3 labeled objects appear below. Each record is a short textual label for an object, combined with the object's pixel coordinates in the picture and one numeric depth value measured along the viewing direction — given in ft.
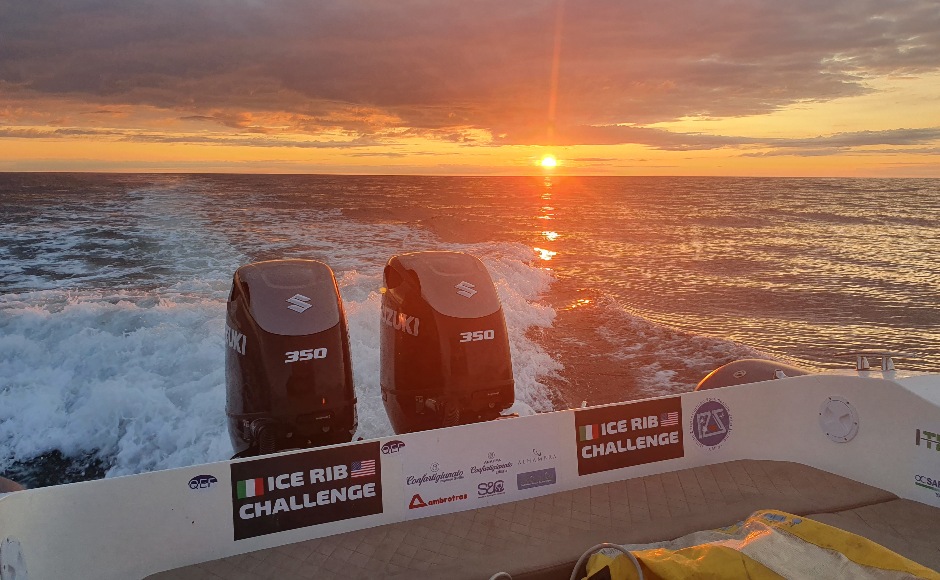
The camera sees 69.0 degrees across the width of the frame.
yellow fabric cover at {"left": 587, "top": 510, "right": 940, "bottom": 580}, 7.08
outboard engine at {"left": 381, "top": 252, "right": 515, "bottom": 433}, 14.32
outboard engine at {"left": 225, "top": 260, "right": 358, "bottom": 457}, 13.19
